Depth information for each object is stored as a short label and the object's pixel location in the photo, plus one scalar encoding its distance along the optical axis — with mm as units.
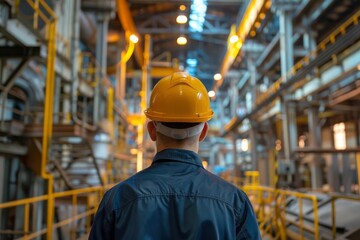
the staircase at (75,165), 7644
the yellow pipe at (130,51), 14095
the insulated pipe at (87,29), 13902
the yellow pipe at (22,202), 3893
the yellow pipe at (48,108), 5809
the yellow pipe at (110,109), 12528
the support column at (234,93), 23088
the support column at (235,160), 20531
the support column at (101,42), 13941
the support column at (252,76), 18906
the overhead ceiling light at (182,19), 9109
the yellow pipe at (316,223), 5363
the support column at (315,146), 11828
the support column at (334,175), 12429
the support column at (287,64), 12086
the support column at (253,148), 17469
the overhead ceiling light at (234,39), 13527
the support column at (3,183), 6033
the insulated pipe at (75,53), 9581
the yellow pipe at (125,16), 15730
